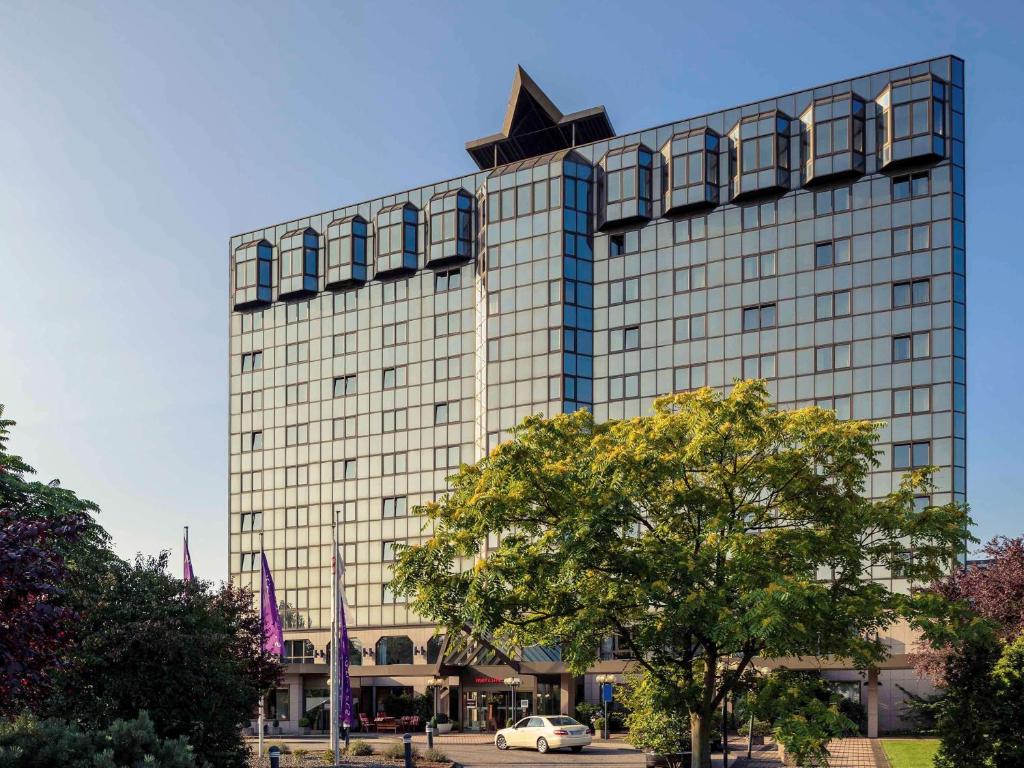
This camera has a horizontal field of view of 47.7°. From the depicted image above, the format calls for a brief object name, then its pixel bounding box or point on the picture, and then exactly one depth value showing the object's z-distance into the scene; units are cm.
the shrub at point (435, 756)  4269
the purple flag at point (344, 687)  4109
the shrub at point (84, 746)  1548
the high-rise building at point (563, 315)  6531
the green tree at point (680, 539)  2611
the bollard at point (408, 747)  3719
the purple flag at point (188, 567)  4524
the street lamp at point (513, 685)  6506
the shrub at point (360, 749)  4481
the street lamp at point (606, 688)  5394
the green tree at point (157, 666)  2593
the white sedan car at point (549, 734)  4959
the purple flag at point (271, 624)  4219
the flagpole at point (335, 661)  3942
